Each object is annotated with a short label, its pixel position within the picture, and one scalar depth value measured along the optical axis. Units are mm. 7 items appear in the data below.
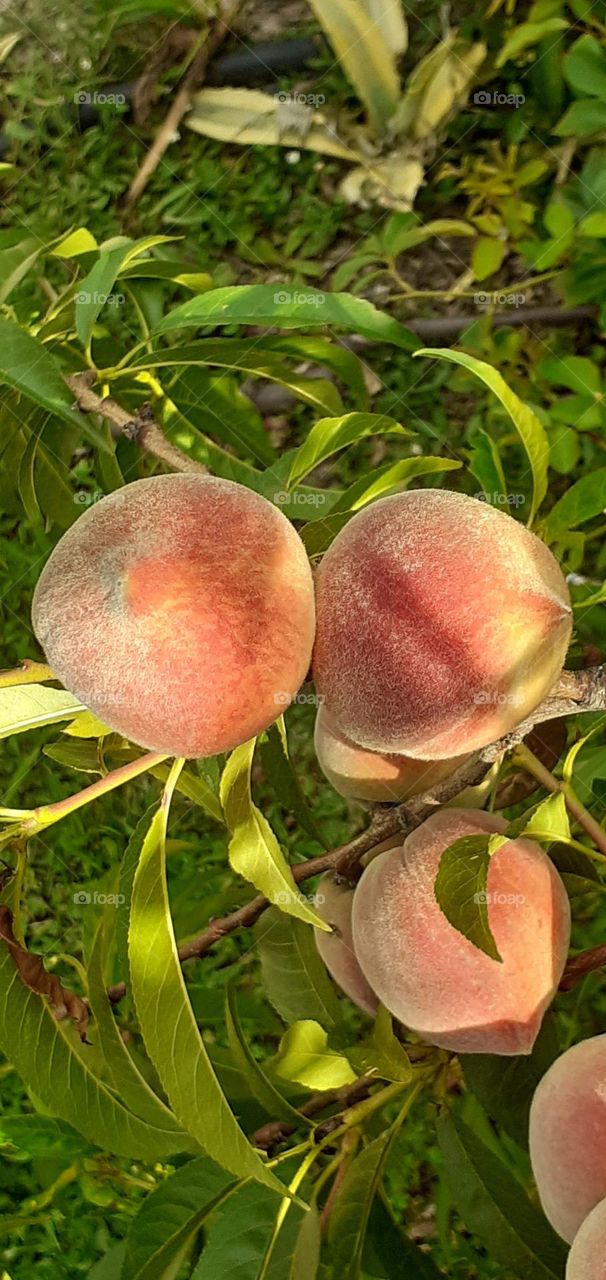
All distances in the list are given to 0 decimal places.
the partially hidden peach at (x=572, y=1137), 516
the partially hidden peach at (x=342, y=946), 610
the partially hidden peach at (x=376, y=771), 578
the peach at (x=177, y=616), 489
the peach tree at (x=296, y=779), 500
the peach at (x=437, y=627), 502
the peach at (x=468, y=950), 546
